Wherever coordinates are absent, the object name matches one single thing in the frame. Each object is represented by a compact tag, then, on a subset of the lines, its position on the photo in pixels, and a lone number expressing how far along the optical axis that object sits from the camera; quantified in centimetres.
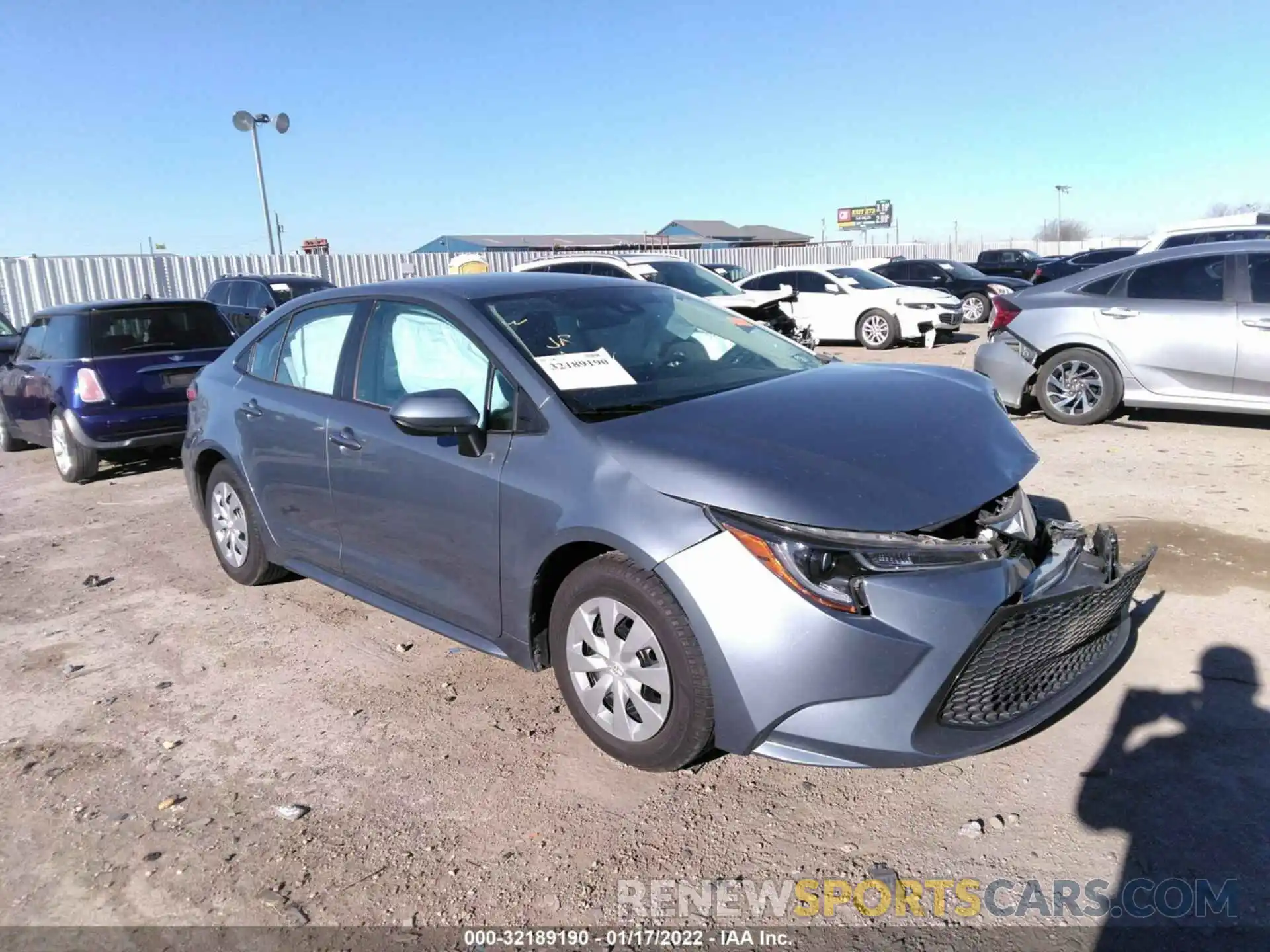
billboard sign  7862
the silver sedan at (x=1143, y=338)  697
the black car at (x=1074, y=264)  2045
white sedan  1573
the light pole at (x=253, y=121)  2047
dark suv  1451
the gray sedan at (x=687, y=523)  259
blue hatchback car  784
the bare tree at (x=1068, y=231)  10281
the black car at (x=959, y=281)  2039
